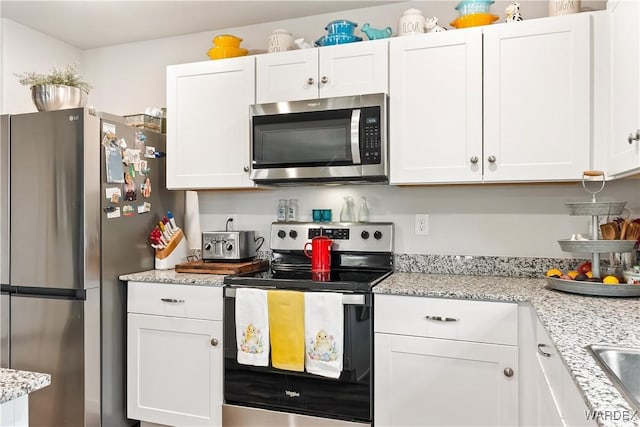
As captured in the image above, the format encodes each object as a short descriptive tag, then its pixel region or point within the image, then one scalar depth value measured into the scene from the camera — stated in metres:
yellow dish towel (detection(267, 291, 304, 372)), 2.08
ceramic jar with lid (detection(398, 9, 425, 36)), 2.33
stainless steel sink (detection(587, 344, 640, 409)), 1.06
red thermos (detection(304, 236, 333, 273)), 2.45
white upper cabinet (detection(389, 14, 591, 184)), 2.02
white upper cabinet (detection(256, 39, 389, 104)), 2.31
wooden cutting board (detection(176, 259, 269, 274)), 2.45
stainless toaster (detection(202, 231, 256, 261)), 2.59
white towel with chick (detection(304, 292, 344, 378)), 2.03
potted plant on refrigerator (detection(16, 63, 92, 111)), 2.42
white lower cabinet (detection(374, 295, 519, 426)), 1.85
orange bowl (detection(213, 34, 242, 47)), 2.65
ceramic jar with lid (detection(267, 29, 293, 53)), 2.58
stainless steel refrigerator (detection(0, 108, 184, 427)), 2.27
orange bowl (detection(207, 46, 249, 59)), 2.64
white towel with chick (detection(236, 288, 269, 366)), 2.14
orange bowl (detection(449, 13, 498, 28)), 2.21
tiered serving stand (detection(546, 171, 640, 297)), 1.74
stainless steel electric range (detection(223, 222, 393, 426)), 2.03
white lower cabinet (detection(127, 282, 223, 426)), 2.27
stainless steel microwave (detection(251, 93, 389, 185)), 2.26
